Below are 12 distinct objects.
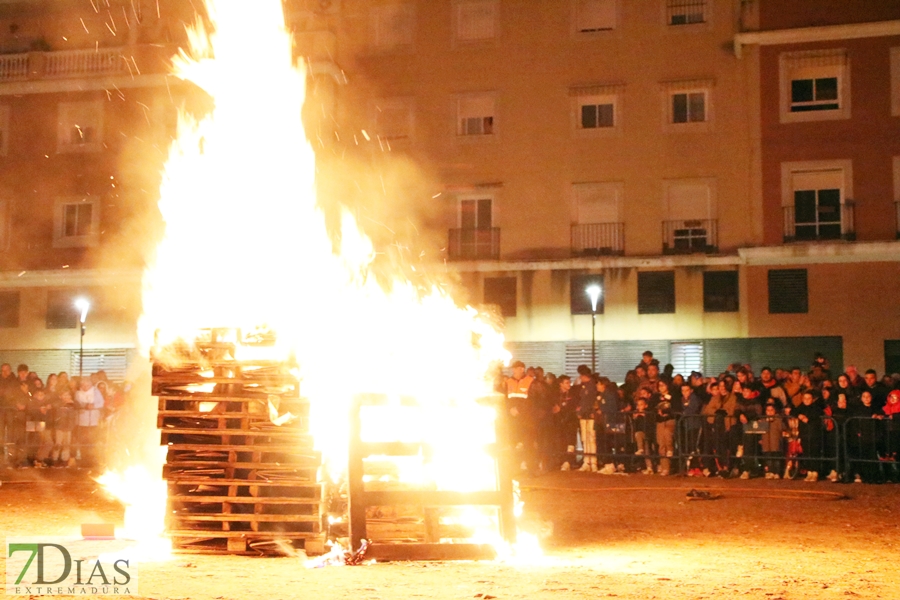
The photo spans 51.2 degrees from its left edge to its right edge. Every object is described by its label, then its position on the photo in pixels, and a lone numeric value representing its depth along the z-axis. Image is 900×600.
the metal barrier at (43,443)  19.06
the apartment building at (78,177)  33.19
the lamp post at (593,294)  26.62
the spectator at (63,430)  19.27
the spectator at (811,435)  15.49
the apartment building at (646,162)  28.33
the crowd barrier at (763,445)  15.09
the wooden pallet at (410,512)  8.90
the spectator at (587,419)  17.62
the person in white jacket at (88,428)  19.14
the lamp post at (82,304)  26.10
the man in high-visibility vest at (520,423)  17.12
